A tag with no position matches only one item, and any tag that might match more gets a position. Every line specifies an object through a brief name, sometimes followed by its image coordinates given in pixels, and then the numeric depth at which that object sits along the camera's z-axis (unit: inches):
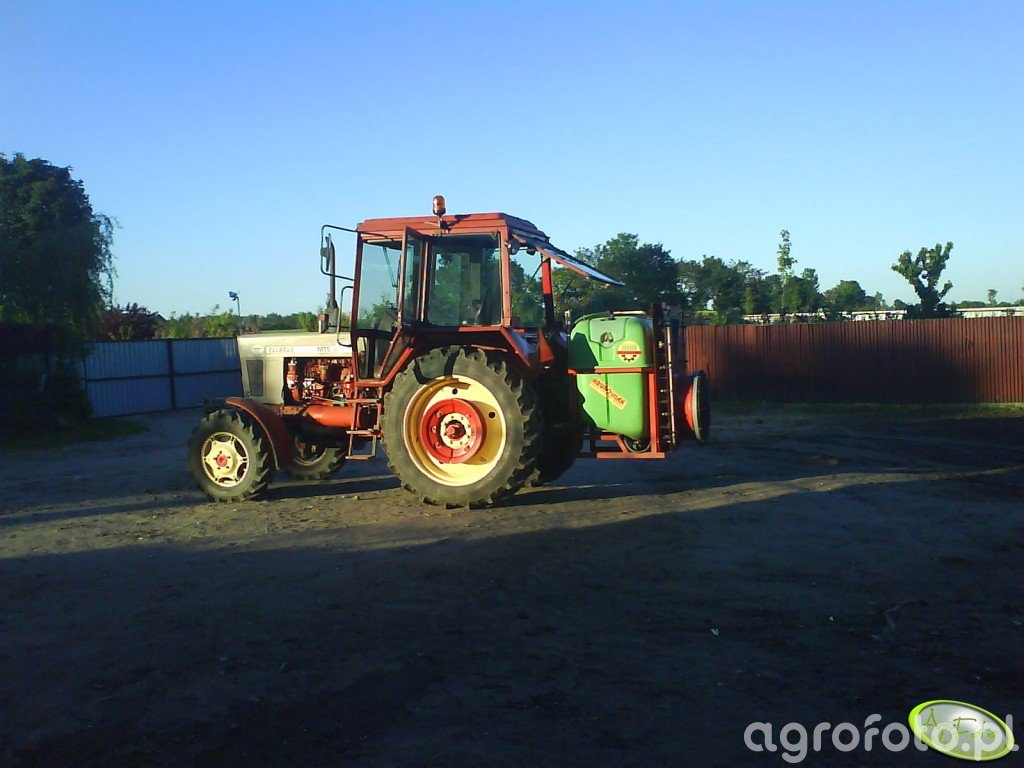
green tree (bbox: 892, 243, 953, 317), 1173.7
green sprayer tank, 350.6
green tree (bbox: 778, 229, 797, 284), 1279.5
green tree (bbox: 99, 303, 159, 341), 1261.1
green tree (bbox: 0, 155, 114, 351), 986.1
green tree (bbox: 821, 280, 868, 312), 1452.8
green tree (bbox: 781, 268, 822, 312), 1254.3
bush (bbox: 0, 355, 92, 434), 681.0
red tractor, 350.0
